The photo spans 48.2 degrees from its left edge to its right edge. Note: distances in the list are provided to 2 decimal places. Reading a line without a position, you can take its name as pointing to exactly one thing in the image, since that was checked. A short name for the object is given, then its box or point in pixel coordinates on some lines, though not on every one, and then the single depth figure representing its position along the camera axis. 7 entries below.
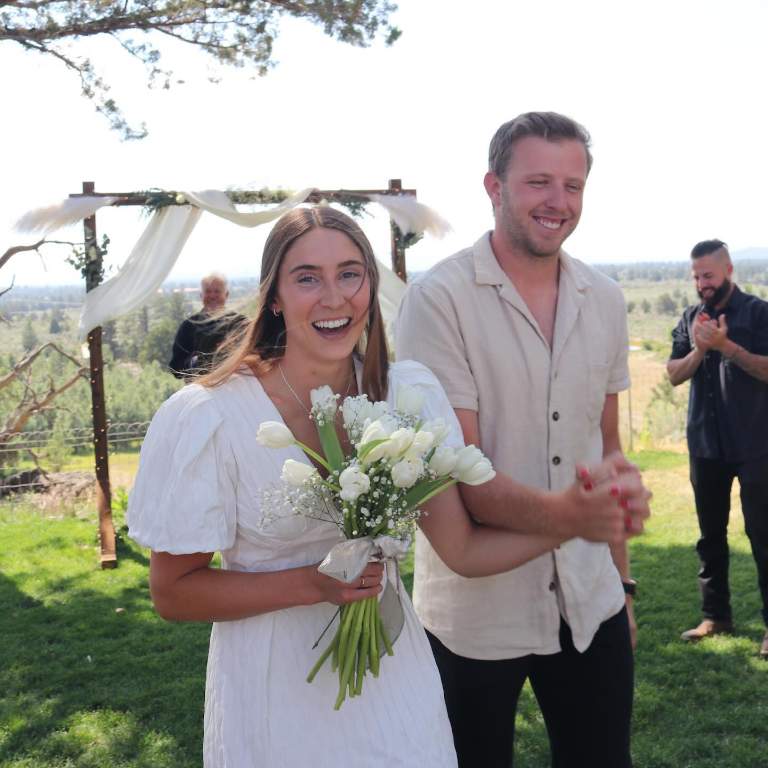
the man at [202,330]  6.71
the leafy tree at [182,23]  7.33
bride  1.82
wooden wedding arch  7.61
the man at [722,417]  5.29
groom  2.52
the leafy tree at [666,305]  46.12
